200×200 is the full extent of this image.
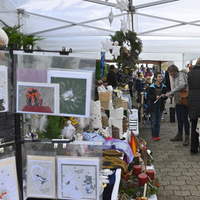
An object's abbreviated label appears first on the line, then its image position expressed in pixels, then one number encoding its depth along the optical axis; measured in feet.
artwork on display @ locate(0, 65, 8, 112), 3.29
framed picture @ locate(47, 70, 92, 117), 3.32
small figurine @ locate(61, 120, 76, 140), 5.64
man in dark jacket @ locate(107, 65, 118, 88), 17.21
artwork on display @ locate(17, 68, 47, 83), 3.37
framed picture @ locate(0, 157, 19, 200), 3.41
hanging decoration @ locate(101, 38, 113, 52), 10.11
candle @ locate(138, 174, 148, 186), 7.29
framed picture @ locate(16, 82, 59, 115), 3.36
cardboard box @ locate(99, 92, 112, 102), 10.84
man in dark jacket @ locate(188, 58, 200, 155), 11.91
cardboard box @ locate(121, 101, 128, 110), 12.73
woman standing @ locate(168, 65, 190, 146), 14.07
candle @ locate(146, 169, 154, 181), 8.14
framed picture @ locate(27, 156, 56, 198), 3.55
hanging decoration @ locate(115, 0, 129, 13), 9.57
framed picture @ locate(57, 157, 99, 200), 3.49
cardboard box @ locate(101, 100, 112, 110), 11.07
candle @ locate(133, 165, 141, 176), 7.87
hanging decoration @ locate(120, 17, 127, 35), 10.38
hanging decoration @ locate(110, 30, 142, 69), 11.33
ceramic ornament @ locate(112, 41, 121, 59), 10.14
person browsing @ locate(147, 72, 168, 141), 15.12
